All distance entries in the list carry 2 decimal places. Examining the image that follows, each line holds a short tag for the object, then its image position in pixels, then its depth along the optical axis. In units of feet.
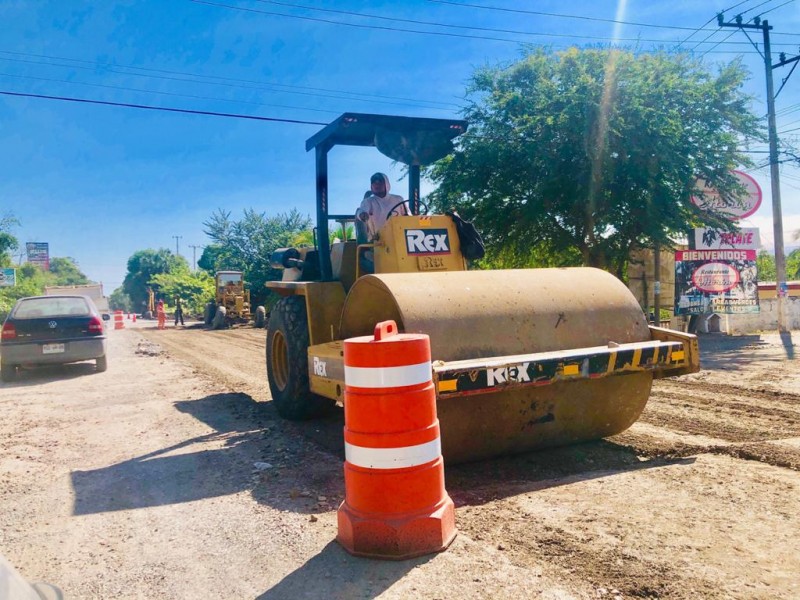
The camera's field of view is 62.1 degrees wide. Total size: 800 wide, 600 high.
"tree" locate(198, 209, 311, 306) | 141.08
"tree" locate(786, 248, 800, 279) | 169.88
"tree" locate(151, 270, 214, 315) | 183.62
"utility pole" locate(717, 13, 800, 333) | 57.16
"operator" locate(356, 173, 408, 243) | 21.58
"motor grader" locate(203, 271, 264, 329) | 104.99
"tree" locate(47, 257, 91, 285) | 389.23
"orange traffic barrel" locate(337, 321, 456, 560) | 10.62
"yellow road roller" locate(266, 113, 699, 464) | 14.24
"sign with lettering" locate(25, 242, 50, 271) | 268.82
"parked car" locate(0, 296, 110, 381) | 36.52
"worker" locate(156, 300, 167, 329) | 110.73
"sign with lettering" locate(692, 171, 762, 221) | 55.01
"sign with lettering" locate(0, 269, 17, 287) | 133.09
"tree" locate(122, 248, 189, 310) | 321.73
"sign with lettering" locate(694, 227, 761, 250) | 55.98
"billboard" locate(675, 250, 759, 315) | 55.21
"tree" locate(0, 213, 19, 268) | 137.39
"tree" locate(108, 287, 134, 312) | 400.14
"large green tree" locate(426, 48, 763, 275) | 51.29
